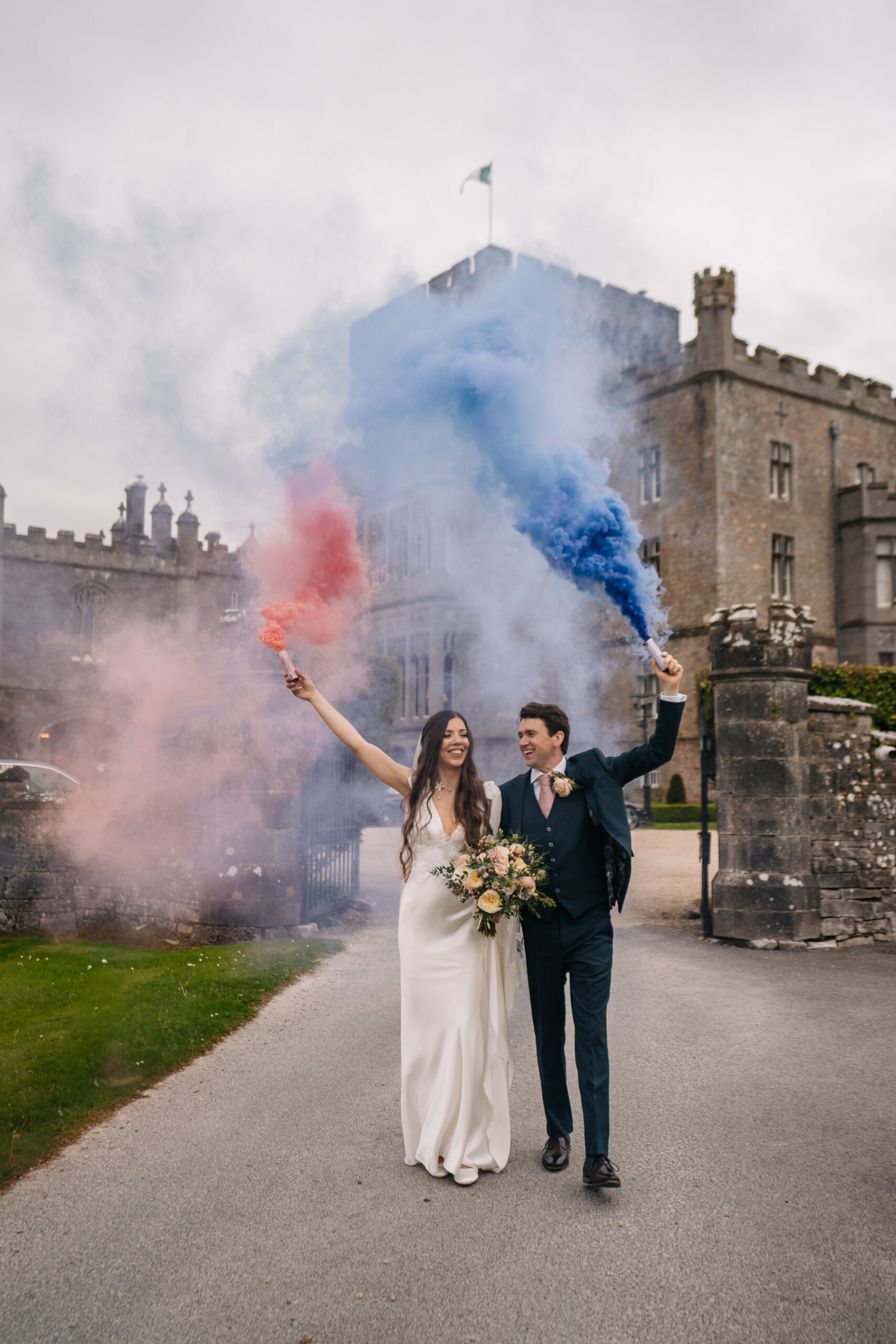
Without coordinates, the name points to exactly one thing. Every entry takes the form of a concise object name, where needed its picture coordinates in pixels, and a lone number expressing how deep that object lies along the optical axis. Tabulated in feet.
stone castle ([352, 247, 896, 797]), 95.66
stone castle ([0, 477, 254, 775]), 120.67
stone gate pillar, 32.37
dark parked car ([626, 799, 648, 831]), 86.38
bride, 14.08
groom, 14.03
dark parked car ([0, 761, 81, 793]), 39.11
